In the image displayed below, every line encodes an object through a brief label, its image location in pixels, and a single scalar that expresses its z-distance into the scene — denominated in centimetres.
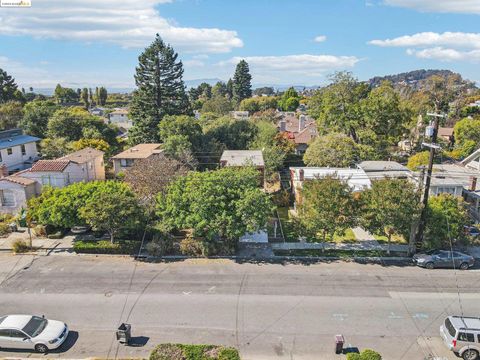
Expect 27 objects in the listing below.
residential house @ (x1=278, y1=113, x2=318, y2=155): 5972
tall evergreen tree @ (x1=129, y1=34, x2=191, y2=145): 5716
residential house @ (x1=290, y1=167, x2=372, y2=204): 3584
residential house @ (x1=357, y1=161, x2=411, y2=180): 3719
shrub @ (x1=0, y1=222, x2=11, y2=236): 3112
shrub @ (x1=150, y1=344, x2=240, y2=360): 1609
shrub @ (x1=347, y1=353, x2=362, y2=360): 1584
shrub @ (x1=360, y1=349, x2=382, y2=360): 1583
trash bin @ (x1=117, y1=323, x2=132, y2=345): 1788
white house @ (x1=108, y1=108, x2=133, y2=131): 10319
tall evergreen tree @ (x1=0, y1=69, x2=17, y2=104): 8662
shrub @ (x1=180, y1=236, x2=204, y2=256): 2773
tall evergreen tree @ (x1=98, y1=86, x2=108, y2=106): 15112
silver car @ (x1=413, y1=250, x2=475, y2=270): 2614
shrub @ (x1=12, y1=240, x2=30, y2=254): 2798
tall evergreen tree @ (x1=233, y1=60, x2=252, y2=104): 12850
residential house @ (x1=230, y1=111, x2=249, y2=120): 8910
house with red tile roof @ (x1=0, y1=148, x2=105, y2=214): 3378
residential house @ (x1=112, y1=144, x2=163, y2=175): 4355
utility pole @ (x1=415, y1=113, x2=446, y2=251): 2466
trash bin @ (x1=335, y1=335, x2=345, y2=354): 1728
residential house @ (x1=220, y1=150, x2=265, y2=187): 4179
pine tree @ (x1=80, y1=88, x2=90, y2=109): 14000
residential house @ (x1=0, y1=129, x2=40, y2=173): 4565
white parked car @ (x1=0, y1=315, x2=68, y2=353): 1750
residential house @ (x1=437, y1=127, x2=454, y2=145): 6786
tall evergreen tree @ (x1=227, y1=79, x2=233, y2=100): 14312
